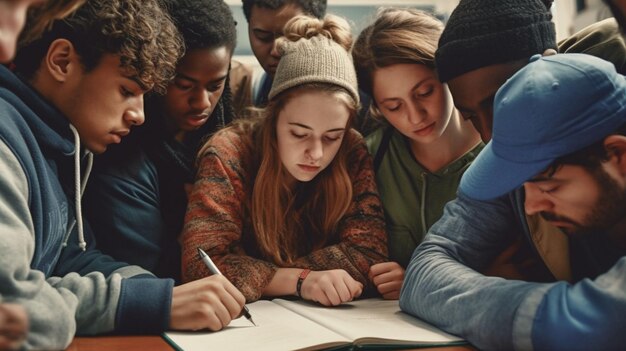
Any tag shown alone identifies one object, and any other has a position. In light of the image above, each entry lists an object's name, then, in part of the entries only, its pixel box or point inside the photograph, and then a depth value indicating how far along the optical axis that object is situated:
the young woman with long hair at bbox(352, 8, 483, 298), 1.36
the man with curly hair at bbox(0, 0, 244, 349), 0.86
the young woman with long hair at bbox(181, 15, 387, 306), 1.27
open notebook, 0.93
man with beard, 0.83
